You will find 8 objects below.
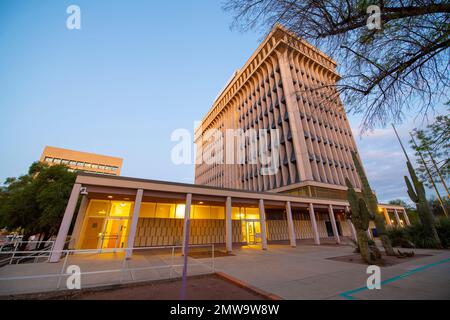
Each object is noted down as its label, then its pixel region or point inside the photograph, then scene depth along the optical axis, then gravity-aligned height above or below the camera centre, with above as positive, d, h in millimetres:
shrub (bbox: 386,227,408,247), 12844 -716
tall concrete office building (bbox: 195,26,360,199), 22656 +14306
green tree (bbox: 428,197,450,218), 36531 +4131
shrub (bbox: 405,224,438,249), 11346 -720
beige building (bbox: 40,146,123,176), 44000 +17718
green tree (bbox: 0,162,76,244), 15804 +2117
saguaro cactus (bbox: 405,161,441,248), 11273 +1315
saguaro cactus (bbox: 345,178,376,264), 7415 +244
